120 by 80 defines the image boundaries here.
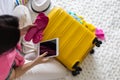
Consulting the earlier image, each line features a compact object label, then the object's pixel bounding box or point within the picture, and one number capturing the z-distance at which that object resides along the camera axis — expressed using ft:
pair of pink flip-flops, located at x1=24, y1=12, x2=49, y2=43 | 3.53
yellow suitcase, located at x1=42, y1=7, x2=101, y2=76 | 3.94
